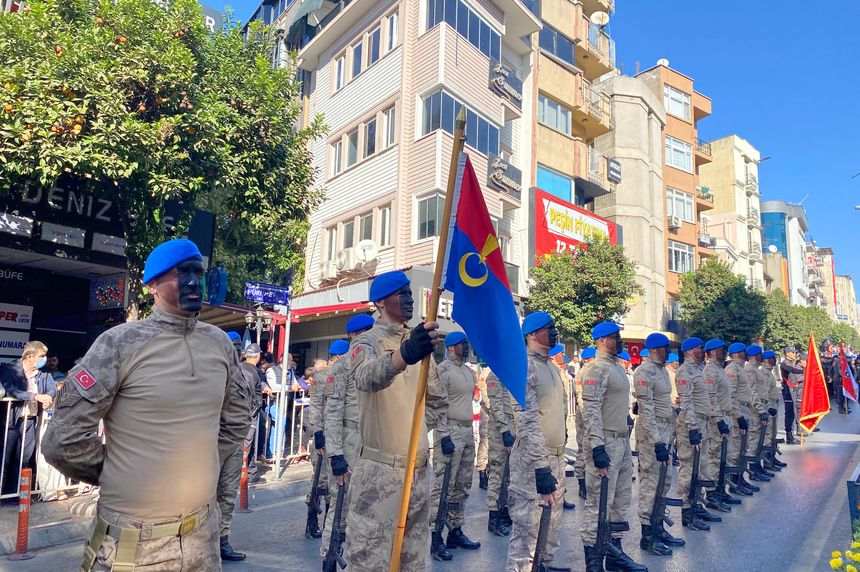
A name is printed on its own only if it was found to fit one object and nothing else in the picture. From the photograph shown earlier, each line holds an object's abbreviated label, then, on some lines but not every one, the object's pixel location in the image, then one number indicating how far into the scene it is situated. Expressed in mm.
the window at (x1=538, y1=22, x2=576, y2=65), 26953
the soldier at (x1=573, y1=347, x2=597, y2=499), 7313
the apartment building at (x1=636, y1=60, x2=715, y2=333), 36500
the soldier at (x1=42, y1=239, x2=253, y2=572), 2512
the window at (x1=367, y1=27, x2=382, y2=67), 22266
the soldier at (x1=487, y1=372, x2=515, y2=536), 7137
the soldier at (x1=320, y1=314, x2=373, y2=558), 5332
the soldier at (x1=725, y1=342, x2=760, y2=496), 9406
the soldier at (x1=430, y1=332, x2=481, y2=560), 6398
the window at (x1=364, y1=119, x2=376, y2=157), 21875
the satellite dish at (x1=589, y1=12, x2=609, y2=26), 30625
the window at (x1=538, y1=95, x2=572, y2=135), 25964
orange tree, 8023
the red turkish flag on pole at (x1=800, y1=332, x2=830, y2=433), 12398
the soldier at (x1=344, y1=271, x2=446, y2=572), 3570
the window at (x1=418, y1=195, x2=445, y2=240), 18797
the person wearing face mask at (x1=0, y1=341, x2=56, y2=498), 7035
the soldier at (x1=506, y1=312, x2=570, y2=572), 4955
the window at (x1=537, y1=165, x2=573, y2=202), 25312
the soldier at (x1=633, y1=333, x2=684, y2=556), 6447
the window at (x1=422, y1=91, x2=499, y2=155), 19453
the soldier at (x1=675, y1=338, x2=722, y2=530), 7418
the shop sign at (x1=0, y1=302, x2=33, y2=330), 12422
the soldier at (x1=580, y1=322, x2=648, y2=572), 5531
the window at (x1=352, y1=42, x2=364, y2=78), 23234
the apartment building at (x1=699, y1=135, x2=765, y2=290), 50688
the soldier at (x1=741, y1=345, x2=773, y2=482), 10438
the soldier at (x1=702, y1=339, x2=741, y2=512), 8352
